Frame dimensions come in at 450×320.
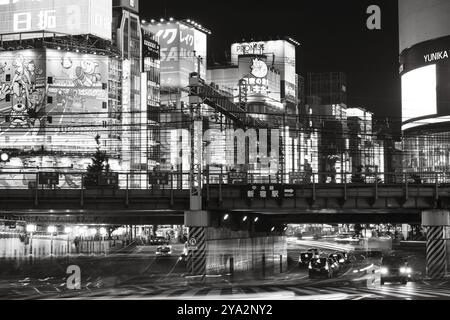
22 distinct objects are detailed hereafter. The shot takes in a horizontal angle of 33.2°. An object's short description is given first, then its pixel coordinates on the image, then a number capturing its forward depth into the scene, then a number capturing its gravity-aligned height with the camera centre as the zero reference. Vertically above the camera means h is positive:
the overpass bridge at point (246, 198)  56.84 -1.09
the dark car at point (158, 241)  114.22 -8.82
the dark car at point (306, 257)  82.00 -8.06
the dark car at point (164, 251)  79.97 -7.17
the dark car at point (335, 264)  61.20 -6.73
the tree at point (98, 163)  121.05 +3.48
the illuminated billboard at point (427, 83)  100.25 +13.46
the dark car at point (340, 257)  66.24 -6.88
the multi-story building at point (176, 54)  185.88 +32.70
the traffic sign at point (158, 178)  64.19 +0.52
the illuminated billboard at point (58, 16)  129.88 +29.45
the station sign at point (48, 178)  62.72 +0.58
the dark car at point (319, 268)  57.72 -6.53
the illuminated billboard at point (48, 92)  127.06 +15.76
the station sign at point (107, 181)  62.66 +0.29
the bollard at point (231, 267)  62.88 -6.97
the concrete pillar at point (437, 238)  57.72 -4.35
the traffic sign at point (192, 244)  51.44 -4.11
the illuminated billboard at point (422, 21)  106.25 +23.32
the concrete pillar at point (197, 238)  52.66 -3.87
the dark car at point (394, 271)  44.25 -5.23
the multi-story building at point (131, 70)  144.12 +22.21
